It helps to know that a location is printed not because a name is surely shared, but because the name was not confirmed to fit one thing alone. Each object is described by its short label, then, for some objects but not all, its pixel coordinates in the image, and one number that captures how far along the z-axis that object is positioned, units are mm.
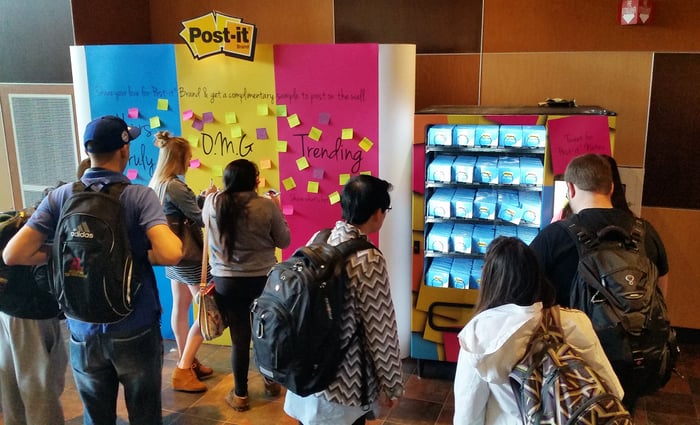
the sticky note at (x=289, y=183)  3791
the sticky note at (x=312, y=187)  3748
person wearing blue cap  2146
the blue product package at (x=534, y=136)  3262
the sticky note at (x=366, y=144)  3594
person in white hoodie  1561
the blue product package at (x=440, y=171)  3436
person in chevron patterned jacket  1990
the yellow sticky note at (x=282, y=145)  3740
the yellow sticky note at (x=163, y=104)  3873
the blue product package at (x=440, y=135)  3395
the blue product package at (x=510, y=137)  3314
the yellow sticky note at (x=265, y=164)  3795
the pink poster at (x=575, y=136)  3203
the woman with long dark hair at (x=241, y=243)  2955
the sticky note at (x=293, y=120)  3686
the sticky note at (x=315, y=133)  3671
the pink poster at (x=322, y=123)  3545
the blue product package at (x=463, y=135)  3350
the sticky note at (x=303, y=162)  3734
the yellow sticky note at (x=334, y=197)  3731
